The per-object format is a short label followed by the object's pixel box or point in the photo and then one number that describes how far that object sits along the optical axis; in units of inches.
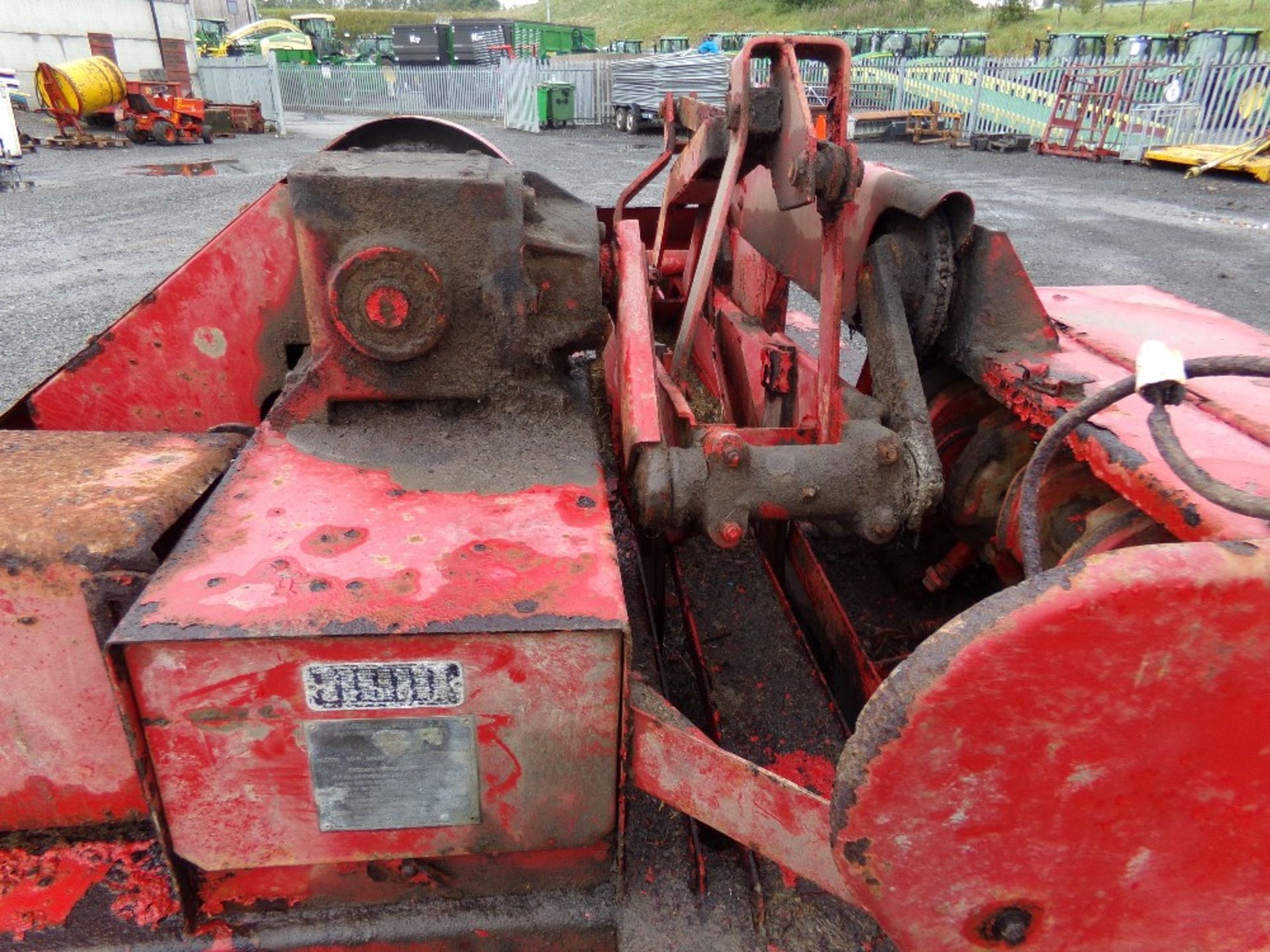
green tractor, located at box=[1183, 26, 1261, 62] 692.7
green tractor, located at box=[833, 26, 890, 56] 1020.5
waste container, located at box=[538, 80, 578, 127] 797.9
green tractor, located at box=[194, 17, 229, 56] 1200.8
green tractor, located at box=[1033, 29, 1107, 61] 799.3
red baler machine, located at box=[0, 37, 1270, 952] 41.6
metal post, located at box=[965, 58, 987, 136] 706.8
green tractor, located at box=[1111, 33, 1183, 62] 731.4
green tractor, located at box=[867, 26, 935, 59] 962.7
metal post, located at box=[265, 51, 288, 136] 801.1
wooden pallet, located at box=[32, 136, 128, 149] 661.3
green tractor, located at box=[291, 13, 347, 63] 1386.6
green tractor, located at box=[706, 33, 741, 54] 1169.8
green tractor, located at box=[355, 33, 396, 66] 1344.7
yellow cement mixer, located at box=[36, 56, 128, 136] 671.1
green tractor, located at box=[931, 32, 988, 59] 925.8
